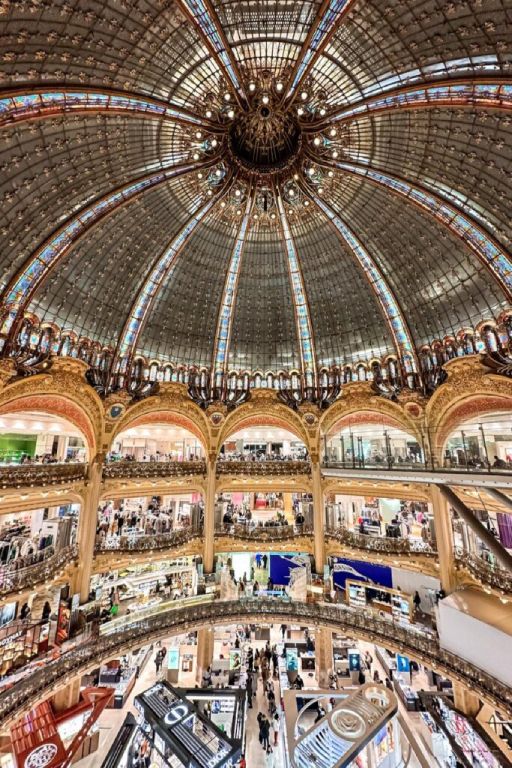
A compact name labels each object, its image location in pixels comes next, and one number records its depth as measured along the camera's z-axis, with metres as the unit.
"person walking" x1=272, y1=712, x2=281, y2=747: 20.29
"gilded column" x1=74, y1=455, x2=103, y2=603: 22.84
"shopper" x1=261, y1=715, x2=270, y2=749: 19.47
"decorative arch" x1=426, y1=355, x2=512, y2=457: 21.88
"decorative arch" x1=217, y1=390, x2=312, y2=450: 29.86
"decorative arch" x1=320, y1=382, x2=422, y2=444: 26.27
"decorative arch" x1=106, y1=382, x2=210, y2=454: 28.03
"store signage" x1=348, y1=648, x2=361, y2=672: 25.84
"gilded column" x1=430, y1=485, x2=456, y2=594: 22.55
